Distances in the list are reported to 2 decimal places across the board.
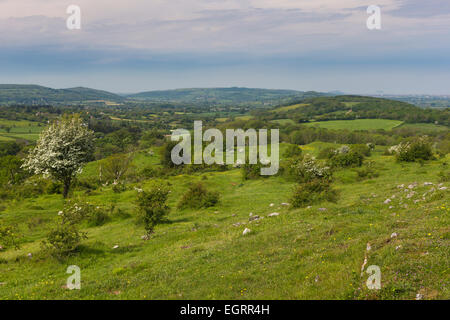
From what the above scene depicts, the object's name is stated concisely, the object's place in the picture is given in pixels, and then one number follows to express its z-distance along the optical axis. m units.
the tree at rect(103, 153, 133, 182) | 69.79
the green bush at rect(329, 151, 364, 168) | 58.69
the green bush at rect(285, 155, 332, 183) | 40.26
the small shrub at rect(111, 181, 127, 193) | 47.48
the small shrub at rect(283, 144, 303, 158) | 87.90
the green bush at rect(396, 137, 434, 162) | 56.00
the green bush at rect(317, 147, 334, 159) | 73.10
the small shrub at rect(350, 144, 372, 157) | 74.29
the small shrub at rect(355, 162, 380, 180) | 45.62
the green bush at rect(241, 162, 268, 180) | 56.99
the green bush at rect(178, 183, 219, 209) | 33.82
